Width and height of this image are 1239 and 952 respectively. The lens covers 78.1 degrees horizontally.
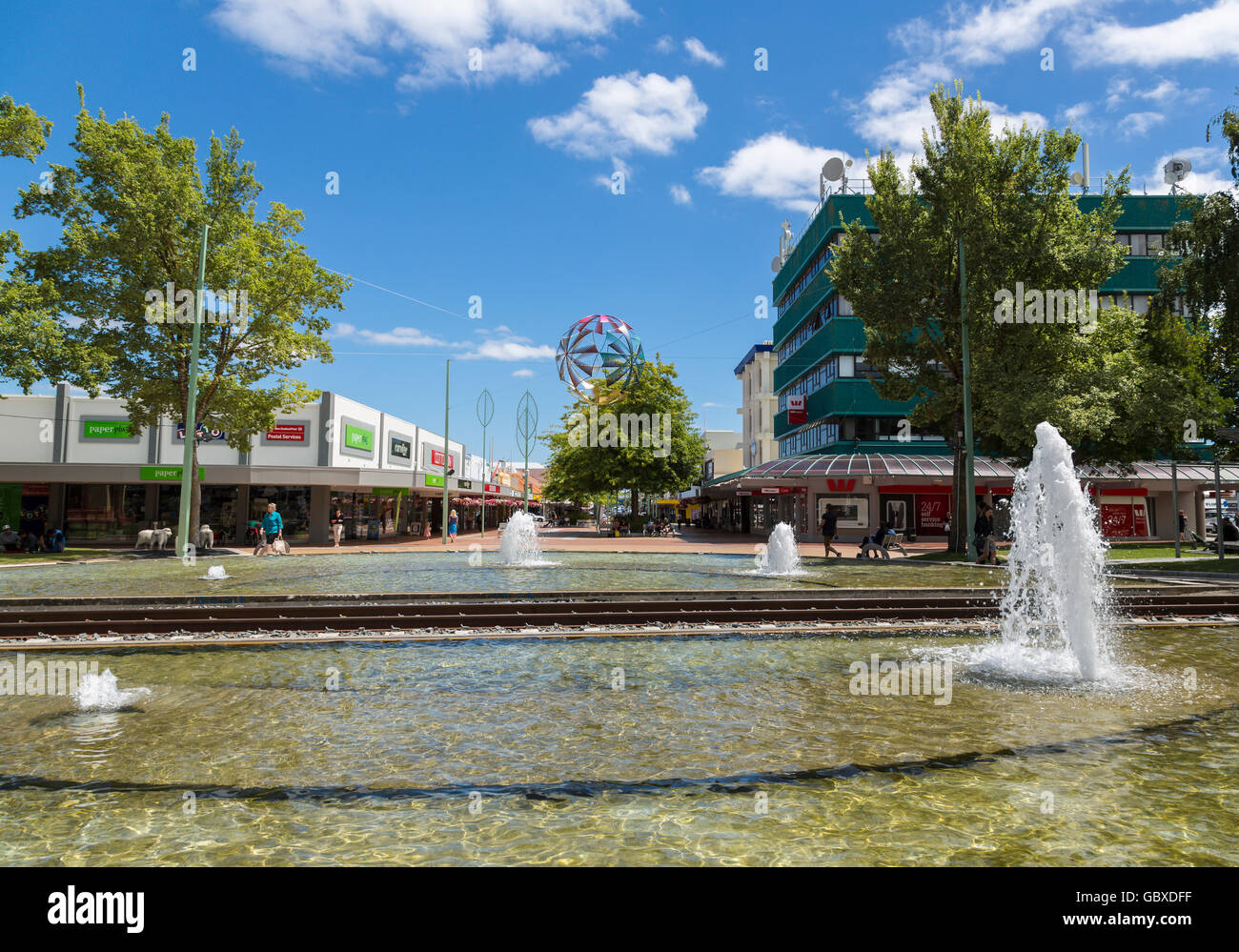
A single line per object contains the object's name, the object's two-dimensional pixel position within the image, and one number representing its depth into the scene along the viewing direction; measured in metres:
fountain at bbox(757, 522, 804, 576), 21.27
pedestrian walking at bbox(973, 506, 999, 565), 23.60
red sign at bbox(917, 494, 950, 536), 42.84
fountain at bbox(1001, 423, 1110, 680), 8.67
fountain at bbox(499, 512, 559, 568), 26.38
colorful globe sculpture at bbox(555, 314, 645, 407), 36.72
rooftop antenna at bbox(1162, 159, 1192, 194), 52.62
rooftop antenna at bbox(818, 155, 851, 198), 54.12
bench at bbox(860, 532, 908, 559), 27.78
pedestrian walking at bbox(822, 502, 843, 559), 27.55
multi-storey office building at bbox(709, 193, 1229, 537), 41.75
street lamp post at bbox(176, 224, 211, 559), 24.16
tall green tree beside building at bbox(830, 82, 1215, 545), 27.16
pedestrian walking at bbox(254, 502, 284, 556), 28.17
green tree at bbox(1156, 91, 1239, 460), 23.47
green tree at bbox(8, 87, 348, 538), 27.31
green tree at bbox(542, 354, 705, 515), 53.16
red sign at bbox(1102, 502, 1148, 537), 41.72
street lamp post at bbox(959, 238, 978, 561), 25.80
